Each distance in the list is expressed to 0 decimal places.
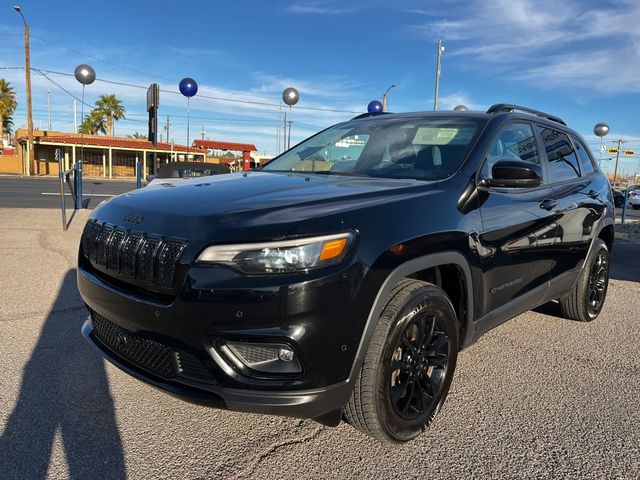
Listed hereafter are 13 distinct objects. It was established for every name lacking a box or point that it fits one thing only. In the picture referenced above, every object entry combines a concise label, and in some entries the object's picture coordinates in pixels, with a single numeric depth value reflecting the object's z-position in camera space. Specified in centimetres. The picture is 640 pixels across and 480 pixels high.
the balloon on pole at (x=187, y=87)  1503
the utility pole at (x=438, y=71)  2601
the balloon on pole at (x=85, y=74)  2006
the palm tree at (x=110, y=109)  5500
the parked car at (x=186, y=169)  796
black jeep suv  203
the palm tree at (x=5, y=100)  4759
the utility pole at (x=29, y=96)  3641
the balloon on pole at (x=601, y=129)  2088
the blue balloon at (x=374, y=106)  1728
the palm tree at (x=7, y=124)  5306
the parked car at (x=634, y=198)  2645
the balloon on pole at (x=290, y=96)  1720
